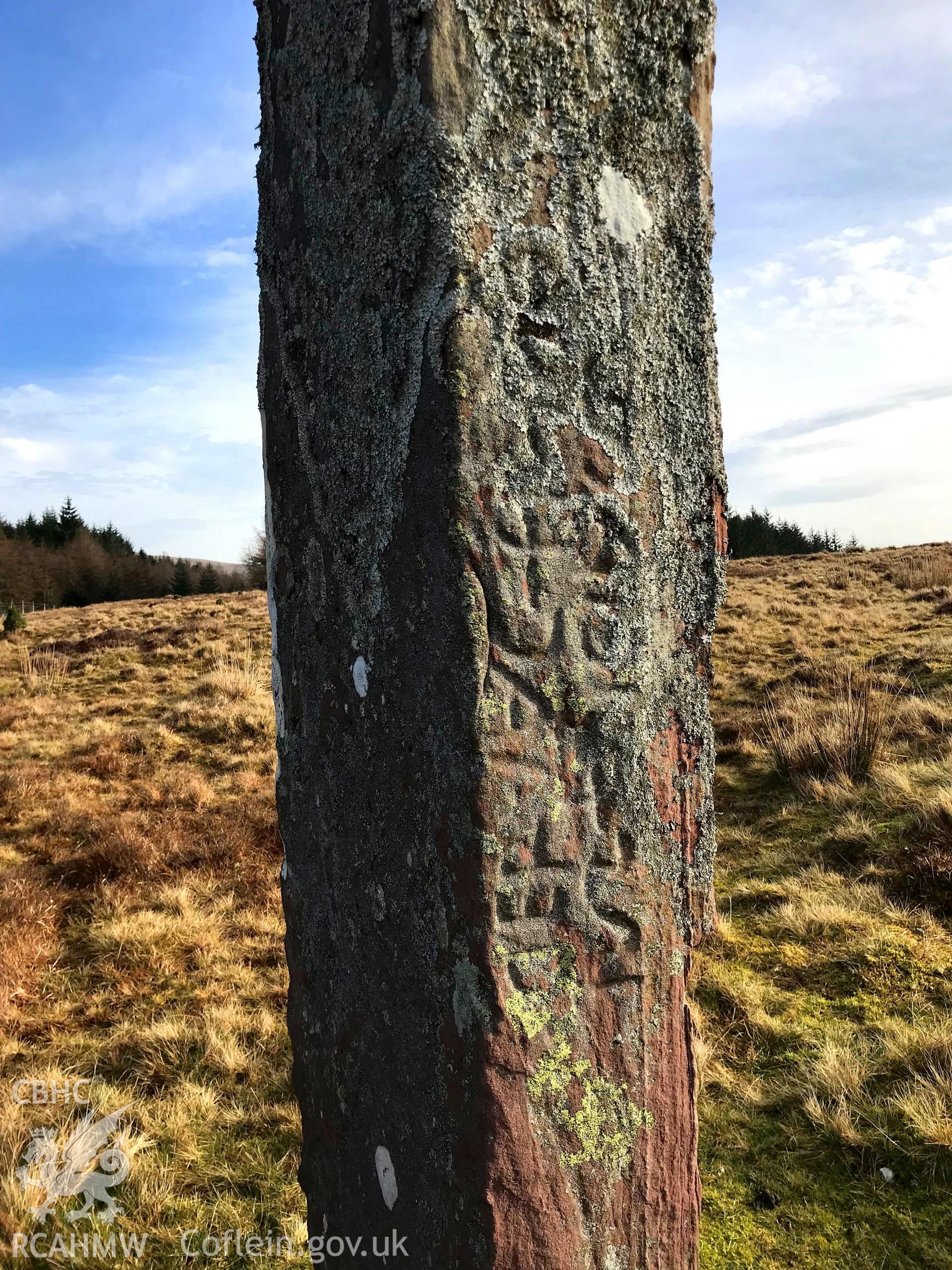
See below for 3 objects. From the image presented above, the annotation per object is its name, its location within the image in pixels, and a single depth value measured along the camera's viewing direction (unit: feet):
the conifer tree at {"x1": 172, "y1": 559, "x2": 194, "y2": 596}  146.00
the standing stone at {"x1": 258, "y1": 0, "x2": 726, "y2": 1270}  4.88
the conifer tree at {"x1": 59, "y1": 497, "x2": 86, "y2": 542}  152.49
